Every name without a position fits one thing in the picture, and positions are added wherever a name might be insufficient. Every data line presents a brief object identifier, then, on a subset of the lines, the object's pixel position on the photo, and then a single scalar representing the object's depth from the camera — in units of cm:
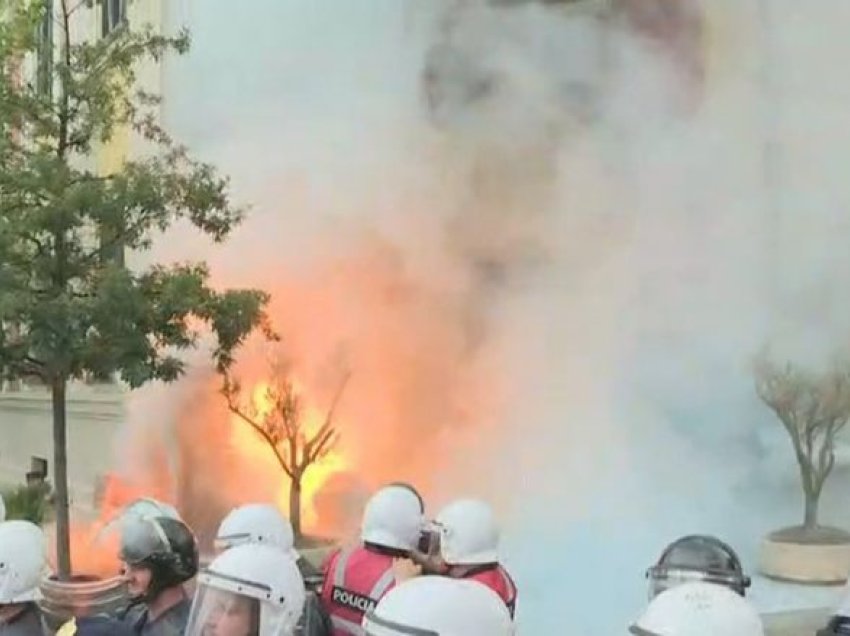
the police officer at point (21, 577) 360
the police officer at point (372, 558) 429
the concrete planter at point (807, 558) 795
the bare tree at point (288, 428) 1100
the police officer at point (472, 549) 444
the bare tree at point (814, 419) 858
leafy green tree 754
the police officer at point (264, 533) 420
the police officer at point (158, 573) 343
